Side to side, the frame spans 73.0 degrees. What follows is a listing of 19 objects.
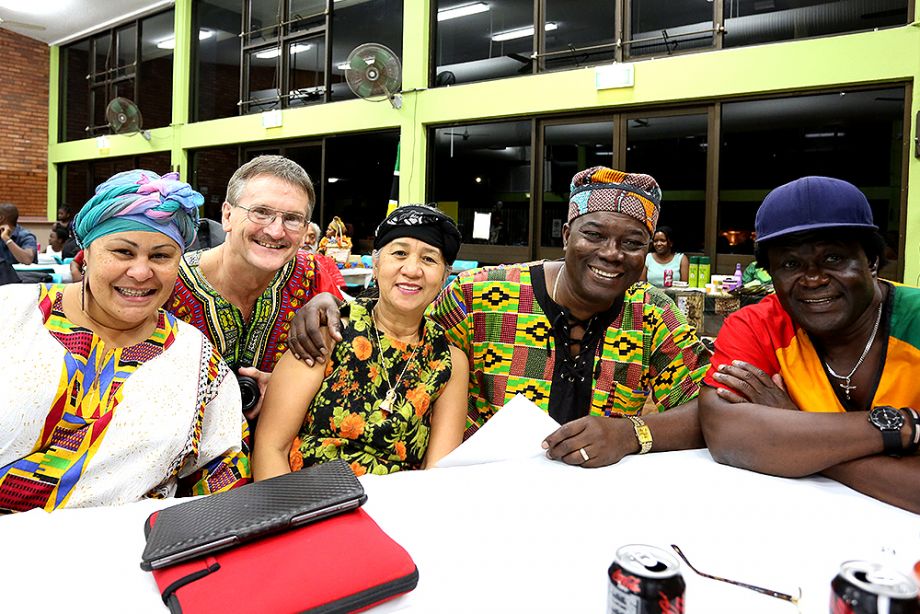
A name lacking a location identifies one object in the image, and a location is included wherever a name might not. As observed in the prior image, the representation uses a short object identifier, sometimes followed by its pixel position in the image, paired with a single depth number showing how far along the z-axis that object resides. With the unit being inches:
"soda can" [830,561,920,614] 22.6
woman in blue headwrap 50.2
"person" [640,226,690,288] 253.3
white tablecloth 34.6
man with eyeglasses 75.5
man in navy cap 50.1
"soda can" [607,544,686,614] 25.2
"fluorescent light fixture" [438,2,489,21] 307.1
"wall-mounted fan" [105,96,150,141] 412.9
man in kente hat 69.5
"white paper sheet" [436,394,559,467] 57.9
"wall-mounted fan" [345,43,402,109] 283.0
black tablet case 34.2
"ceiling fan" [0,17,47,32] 374.8
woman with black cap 63.1
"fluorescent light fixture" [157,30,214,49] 416.8
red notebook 31.3
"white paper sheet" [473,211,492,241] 304.2
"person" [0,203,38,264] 254.5
